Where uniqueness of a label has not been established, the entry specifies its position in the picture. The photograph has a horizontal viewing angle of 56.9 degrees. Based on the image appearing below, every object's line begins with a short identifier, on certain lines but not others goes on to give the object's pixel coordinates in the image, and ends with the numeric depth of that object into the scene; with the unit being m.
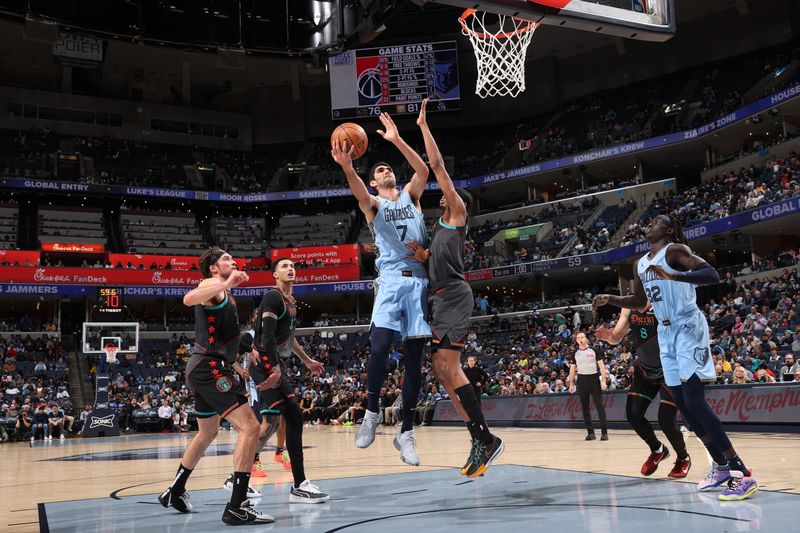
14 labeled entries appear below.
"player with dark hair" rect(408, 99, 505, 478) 6.20
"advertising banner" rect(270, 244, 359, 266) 42.31
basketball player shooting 6.16
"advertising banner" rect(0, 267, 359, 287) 37.28
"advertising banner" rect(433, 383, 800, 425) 12.70
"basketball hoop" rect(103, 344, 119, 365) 26.11
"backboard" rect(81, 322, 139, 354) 26.77
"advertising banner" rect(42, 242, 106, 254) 40.22
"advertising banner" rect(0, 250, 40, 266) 37.22
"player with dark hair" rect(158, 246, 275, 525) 5.77
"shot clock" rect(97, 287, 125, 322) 27.95
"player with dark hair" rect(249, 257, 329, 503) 6.57
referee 13.17
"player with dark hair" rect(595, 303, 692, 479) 7.08
